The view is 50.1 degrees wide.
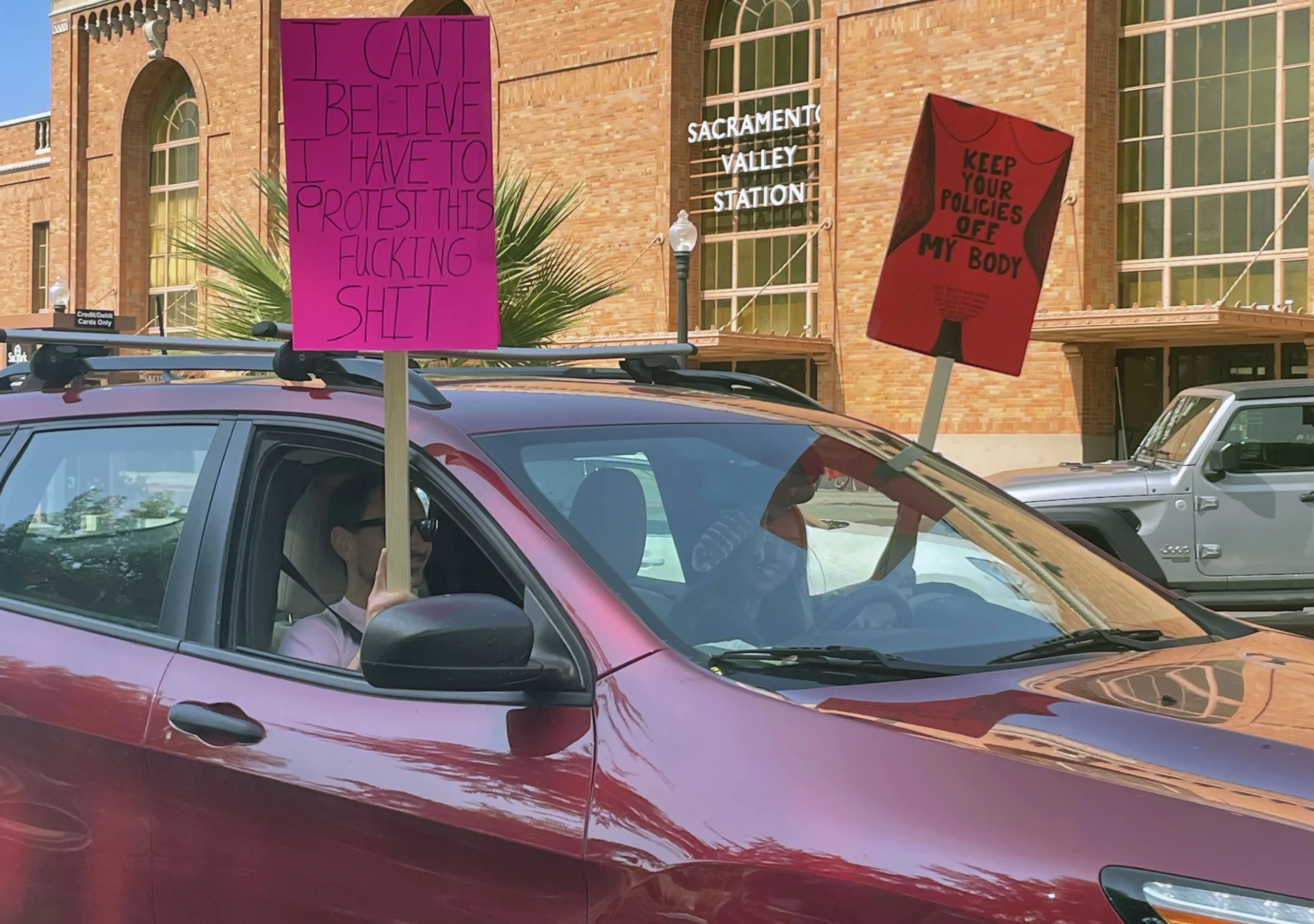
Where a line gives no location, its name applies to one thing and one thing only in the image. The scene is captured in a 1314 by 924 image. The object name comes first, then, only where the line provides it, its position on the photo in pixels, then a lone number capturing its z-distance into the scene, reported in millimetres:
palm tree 12922
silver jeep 10211
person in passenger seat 2980
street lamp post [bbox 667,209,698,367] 19359
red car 1840
